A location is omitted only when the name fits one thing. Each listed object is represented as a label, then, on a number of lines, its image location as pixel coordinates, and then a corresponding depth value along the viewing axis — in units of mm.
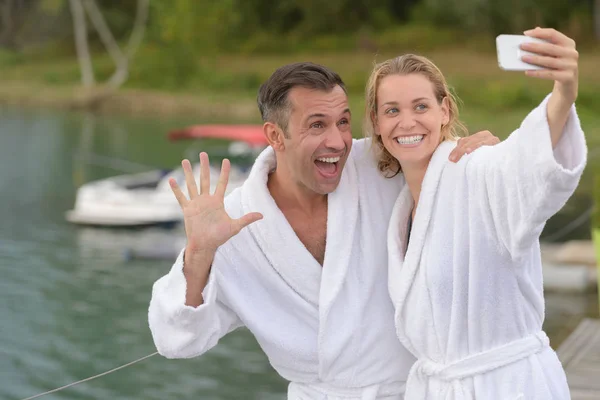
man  2518
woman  2266
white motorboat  14695
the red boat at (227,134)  15188
